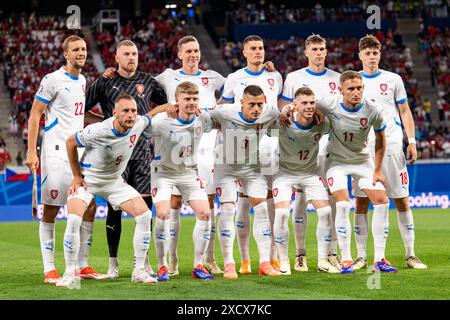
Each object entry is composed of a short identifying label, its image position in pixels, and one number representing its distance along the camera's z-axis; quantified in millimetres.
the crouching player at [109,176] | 9125
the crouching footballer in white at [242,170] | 10117
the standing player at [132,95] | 10156
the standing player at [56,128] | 9711
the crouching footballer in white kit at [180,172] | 9836
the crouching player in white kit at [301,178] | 10141
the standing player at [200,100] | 10500
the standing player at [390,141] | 10680
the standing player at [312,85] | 10734
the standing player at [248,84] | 10570
